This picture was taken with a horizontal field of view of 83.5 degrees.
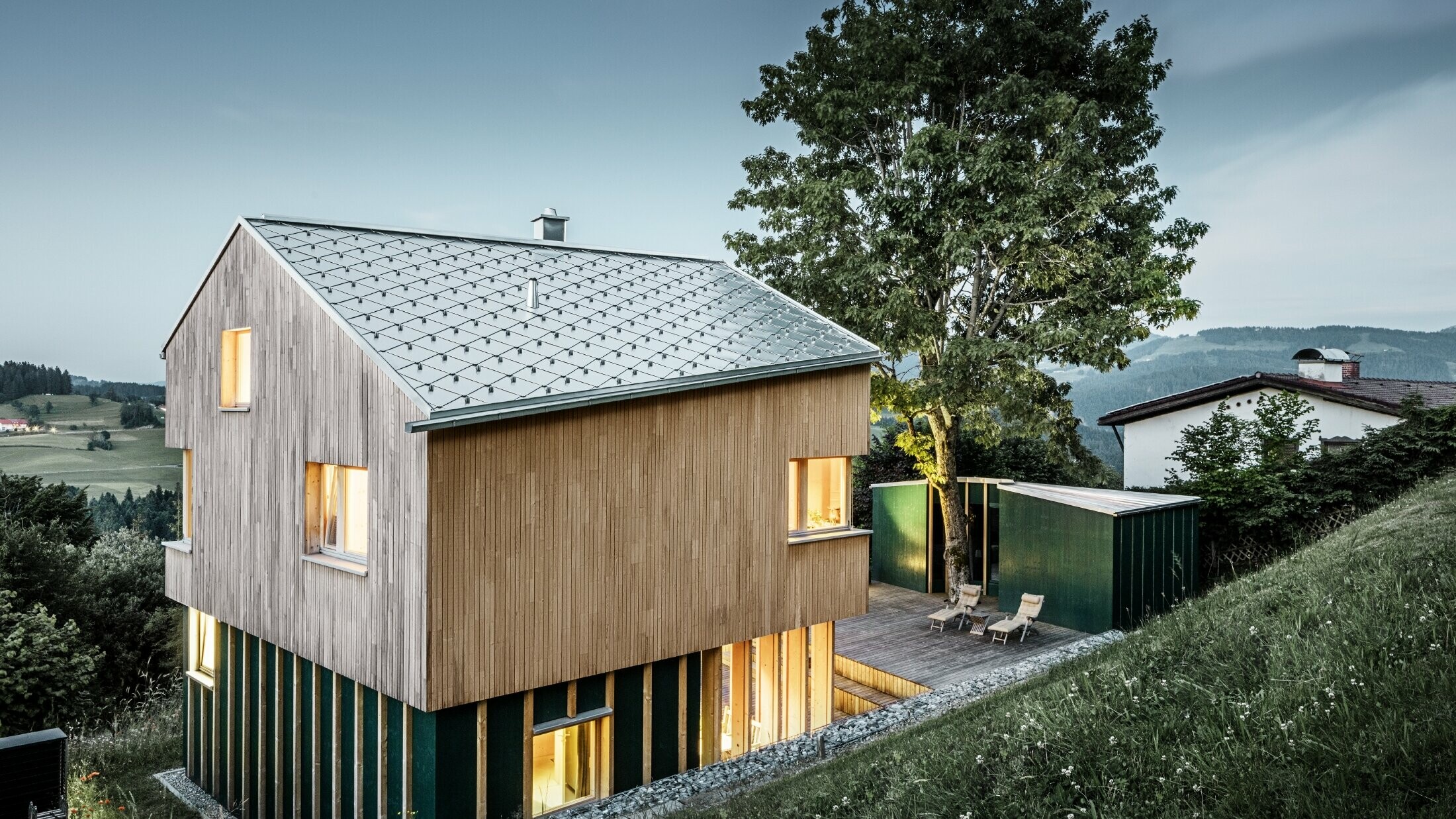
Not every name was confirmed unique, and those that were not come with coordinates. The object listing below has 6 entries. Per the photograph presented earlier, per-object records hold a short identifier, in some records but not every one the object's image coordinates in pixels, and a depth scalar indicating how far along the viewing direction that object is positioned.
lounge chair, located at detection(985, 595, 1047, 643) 12.98
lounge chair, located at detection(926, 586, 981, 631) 13.99
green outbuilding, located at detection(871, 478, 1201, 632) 13.06
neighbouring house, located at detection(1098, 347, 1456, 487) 17.61
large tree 13.28
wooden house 7.28
